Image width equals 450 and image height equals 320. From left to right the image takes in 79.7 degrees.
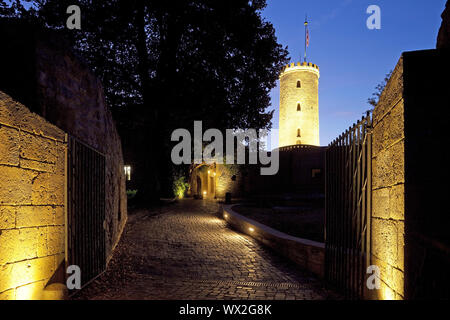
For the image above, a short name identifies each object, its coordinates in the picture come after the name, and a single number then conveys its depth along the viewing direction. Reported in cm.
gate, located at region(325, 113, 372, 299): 348
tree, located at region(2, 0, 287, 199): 1409
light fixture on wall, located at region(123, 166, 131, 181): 2712
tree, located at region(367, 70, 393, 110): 2561
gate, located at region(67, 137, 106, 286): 397
